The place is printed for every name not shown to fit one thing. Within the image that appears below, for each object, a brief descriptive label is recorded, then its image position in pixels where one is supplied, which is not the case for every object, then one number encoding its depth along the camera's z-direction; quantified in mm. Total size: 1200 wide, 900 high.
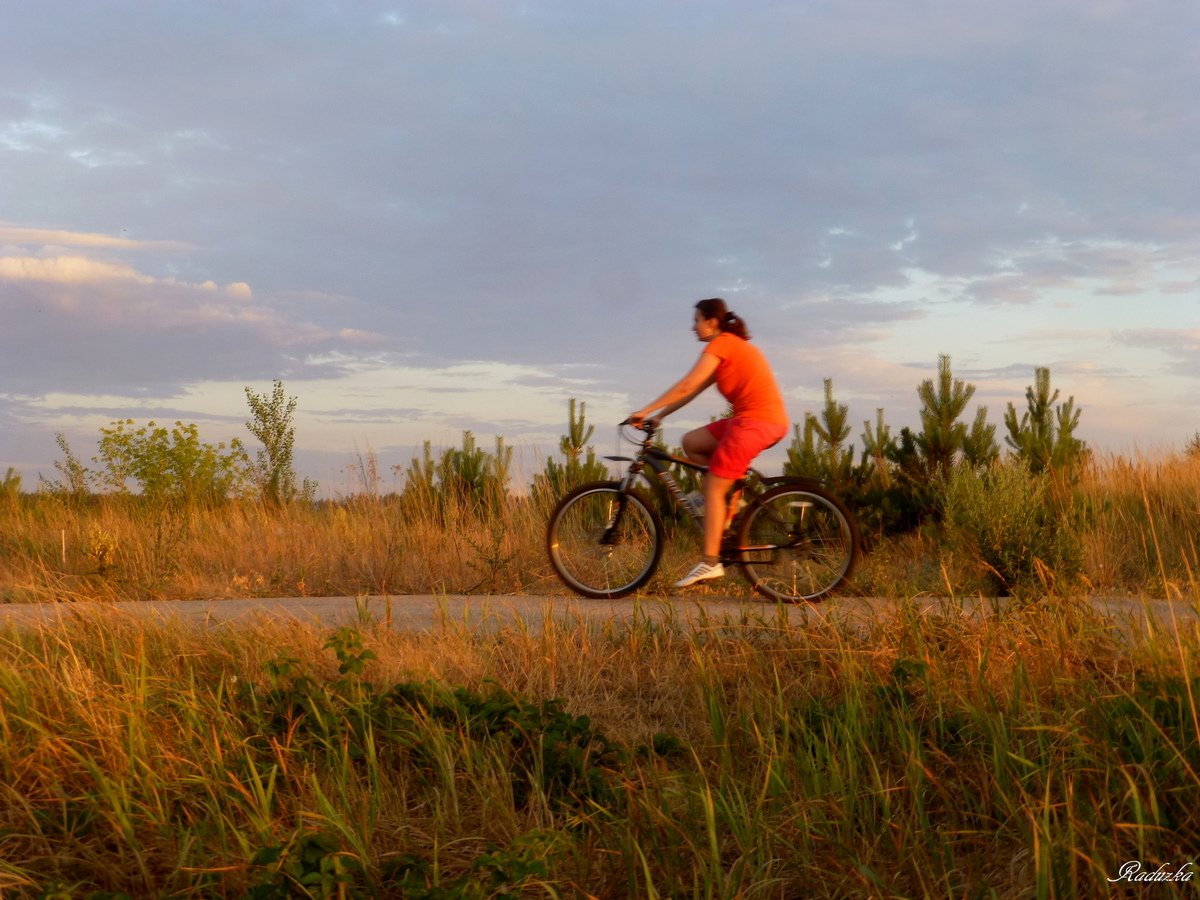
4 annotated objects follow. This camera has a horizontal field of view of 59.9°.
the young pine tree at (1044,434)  13836
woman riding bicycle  7562
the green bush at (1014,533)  8945
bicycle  7738
